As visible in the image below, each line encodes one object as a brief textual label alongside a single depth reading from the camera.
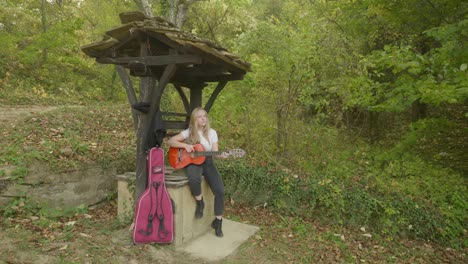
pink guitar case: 4.05
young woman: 4.56
